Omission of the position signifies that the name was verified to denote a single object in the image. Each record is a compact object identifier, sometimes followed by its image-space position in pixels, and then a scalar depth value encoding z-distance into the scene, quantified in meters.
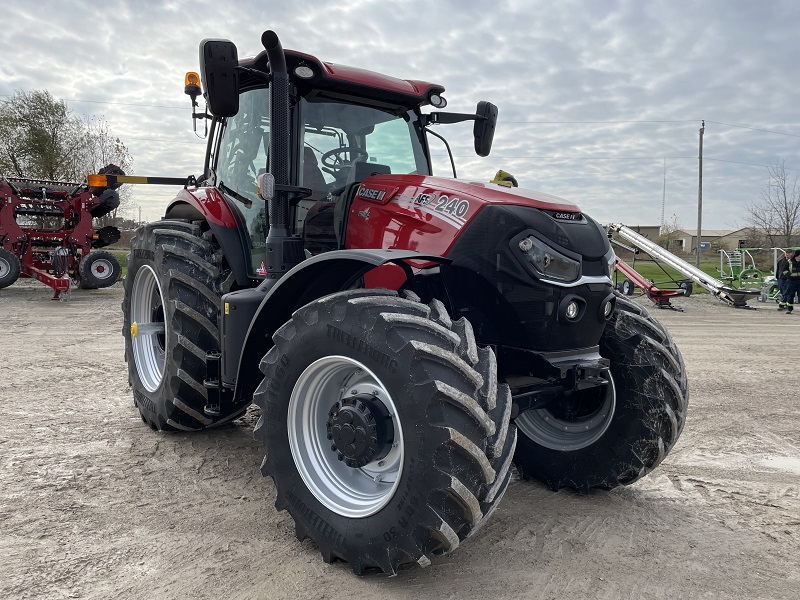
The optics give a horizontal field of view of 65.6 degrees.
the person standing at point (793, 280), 16.66
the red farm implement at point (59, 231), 14.44
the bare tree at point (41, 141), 23.98
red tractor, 2.41
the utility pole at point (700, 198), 30.35
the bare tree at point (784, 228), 32.97
